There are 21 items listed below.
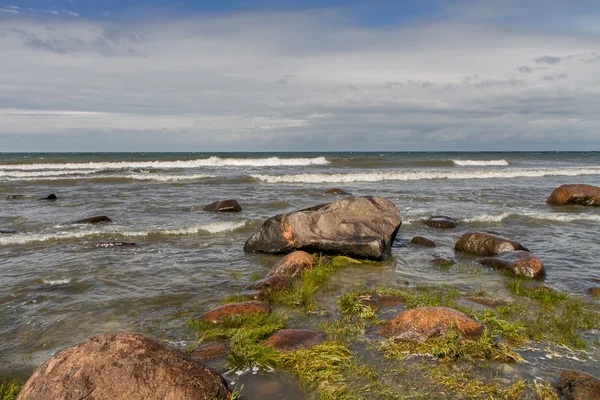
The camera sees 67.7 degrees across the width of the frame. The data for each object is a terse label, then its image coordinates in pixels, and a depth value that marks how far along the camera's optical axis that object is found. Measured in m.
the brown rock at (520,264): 9.08
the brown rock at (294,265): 9.14
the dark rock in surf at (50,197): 21.85
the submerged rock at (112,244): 11.77
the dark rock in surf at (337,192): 23.48
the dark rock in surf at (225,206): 17.64
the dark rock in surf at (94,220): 15.02
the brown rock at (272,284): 8.06
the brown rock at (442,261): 10.10
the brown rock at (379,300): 7.28
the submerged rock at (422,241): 12.14
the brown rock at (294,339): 5.61
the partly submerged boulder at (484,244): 10.94
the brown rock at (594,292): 7.94
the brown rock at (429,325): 5.73
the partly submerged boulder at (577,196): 19.33
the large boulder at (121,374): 3.82
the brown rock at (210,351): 5.47
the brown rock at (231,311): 6.59
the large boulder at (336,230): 10.52
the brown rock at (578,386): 4.31
